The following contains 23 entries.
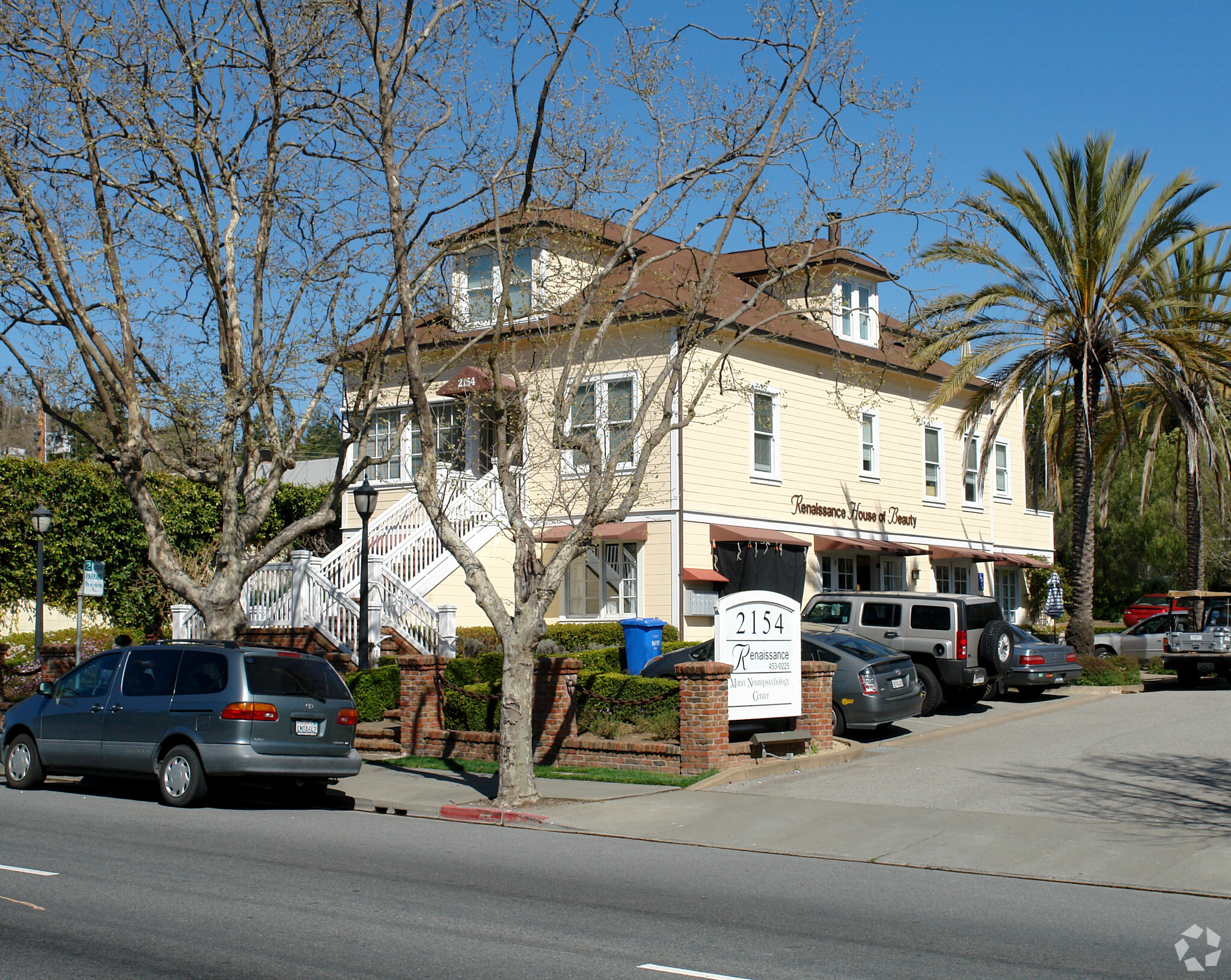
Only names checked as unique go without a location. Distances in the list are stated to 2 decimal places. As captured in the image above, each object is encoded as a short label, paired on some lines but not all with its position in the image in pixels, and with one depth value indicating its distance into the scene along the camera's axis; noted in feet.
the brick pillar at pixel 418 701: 56.49
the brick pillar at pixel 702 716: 46.78
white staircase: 70.90
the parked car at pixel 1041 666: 68.95
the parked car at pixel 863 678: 54.39
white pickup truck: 80.79
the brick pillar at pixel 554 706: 51.34
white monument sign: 48.98
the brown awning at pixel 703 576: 79.30
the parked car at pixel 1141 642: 99.09
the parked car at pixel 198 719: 41.47
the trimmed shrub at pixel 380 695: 59.57
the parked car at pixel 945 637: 64.08
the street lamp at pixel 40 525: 70.74
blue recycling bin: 66.54
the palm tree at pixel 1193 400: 78.28
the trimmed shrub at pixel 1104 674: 79.36
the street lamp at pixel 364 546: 63.26
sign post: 66.95
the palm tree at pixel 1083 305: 77.56
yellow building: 77.97
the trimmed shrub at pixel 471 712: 54.75
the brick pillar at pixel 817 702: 52.19
